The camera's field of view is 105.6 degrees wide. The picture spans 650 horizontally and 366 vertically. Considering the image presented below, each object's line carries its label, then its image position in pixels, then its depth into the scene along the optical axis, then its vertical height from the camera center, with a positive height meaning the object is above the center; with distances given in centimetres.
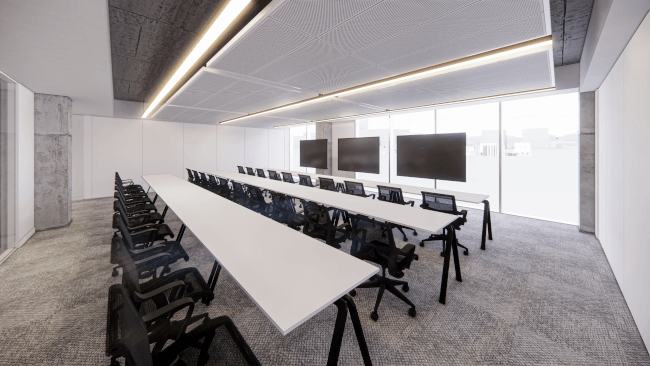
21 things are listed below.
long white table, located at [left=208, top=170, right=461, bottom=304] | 242 -33
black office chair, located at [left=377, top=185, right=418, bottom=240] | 418 -24
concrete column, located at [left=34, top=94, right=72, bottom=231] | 441 +40
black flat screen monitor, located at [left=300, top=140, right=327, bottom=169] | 853 +104
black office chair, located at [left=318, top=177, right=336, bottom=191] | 507 -3
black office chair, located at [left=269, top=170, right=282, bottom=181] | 671 +18
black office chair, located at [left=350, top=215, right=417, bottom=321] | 214 -67
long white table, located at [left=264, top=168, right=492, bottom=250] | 374 -24
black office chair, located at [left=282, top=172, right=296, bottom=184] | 629 +14
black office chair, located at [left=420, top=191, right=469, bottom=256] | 345 -34
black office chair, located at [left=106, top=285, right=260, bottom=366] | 106 -79
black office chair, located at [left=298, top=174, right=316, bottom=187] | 596 +6
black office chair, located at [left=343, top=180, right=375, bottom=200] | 485 -11
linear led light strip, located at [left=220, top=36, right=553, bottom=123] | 277 +159
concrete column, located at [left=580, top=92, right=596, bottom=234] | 437 +37
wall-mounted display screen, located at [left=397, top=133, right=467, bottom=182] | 472 +55
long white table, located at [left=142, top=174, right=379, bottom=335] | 117 -52
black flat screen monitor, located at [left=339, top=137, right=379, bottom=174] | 664 +80
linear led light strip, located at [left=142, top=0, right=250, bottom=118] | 193 +140
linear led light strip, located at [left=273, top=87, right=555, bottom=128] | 480 +199
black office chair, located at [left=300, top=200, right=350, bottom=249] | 288 -55
